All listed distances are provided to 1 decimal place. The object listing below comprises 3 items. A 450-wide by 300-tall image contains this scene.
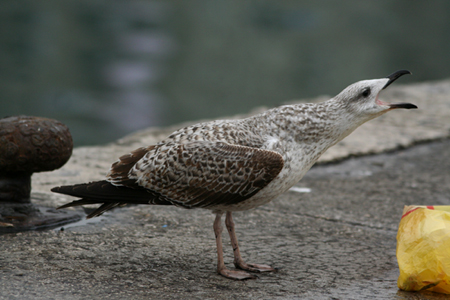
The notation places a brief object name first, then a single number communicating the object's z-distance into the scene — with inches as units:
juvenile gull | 266.1
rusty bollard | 293.3
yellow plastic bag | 241.1
